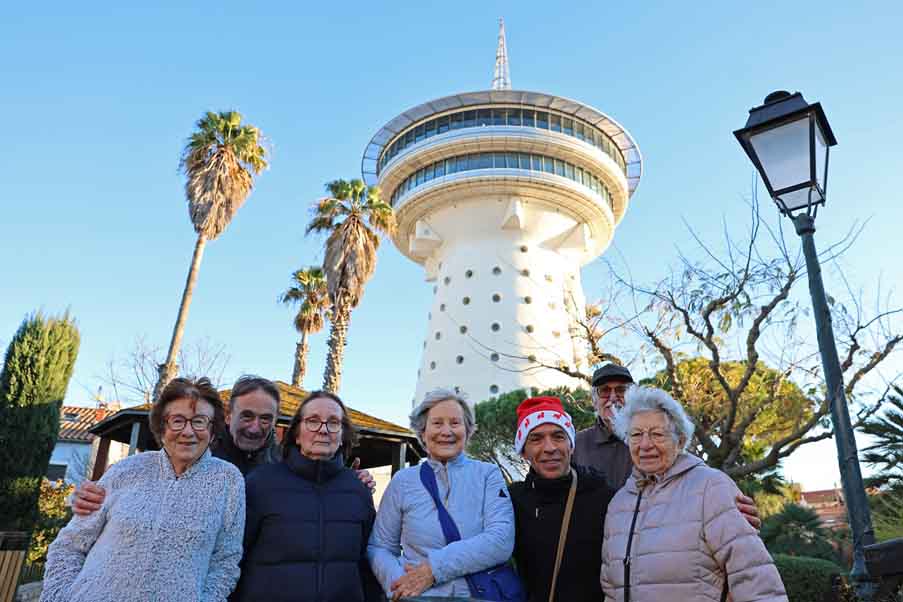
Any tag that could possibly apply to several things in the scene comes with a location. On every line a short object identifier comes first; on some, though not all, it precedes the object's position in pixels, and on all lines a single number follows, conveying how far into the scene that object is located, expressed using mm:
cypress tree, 13305
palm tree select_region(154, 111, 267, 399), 18703
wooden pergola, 11281
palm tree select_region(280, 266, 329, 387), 28156
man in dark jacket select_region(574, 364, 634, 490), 4133
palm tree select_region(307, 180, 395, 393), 21802
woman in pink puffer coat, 2441
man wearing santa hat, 2904
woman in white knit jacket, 2625
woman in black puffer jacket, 2871
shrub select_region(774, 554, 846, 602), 11055
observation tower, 30188
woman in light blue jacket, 2766
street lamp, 3627
